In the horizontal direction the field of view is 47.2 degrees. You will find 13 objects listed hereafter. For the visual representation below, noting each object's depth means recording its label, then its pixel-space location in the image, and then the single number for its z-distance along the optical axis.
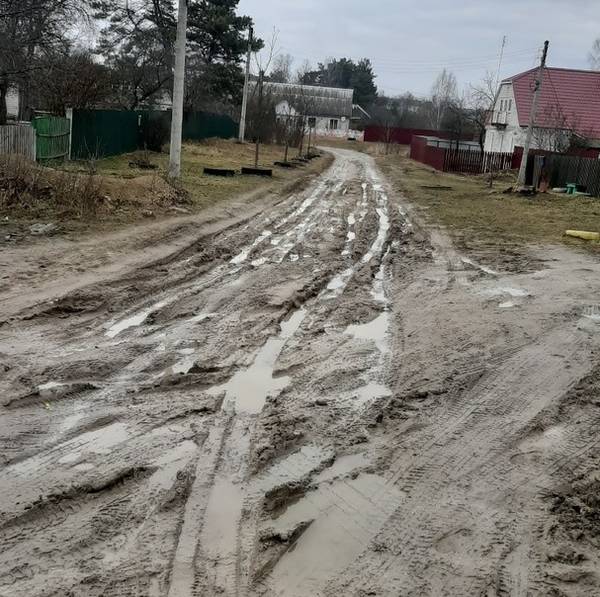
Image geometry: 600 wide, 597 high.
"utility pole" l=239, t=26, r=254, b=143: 41.89
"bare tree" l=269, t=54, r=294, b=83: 105.81
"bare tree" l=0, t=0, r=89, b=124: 18.81
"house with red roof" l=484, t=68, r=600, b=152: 37.12
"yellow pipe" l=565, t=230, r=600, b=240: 14.76
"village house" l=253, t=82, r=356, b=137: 88.66
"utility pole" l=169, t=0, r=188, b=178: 18.14
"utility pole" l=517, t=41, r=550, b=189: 27.16
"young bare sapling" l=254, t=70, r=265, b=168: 47.09
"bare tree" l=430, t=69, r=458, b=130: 98.82
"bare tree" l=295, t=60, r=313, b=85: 105.61
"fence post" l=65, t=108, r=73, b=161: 22.17
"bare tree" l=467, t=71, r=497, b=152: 51.69
